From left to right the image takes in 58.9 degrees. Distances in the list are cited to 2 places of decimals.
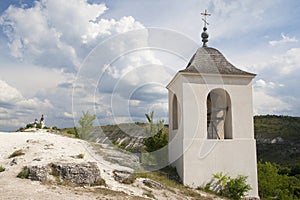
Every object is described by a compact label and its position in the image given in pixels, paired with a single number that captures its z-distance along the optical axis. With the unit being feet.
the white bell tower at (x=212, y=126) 41.06
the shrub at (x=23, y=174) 31.37
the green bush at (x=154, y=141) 50.37
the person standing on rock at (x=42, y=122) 82.36
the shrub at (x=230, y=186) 39.45
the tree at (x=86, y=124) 66.54
